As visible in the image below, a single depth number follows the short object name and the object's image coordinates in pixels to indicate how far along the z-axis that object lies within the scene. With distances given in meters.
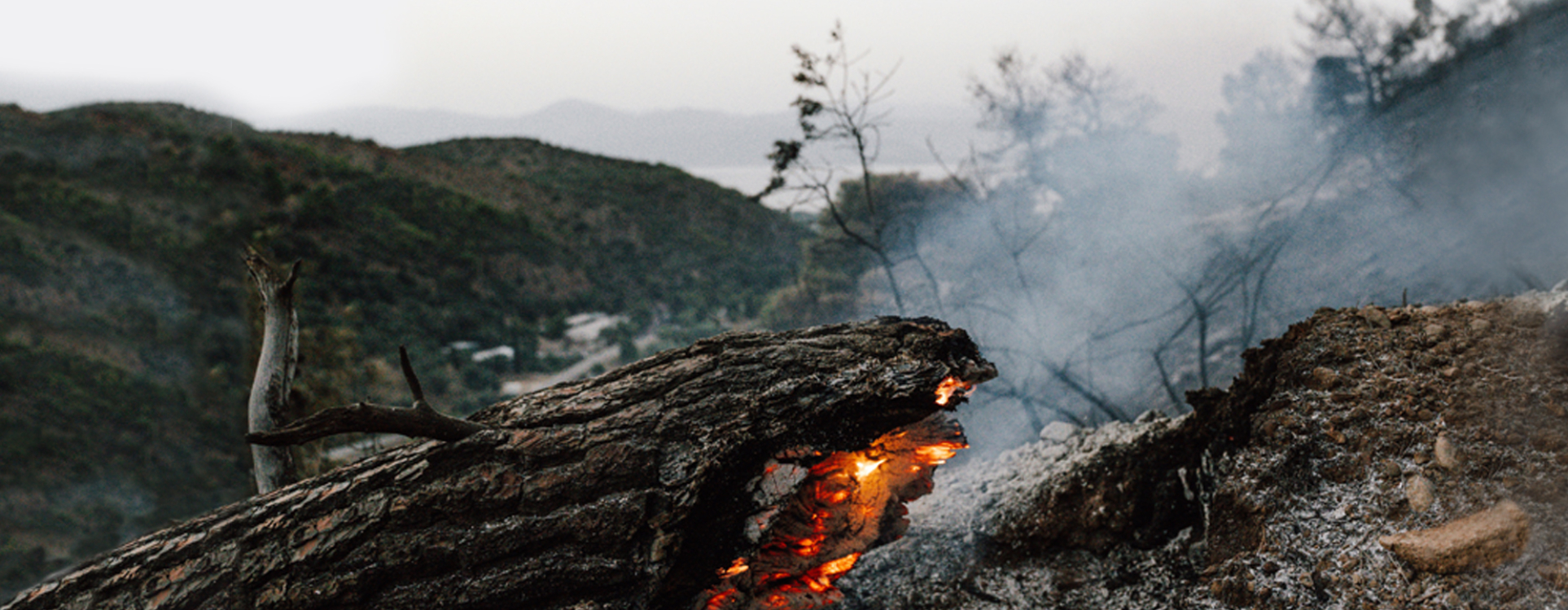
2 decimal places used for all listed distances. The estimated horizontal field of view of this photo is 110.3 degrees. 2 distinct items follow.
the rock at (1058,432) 4.24
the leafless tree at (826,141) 5.92
